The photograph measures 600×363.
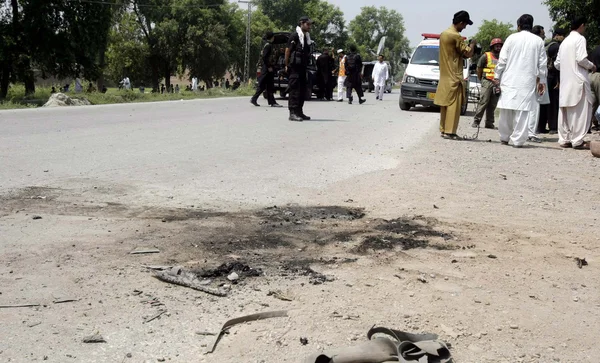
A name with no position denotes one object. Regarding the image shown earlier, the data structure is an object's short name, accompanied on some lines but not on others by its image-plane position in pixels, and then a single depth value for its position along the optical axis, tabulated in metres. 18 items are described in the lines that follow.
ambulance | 19.39
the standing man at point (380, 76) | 27.10
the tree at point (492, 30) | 98.50
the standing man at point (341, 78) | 25.80
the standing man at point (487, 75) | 13.34
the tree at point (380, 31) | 140.00
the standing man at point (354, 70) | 23.42
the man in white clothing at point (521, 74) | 10.52
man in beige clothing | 11.02
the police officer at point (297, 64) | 14.45
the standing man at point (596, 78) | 11.18
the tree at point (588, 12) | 27.26
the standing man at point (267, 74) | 20.11
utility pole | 63.91
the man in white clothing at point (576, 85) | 10.48
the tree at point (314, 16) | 106.81
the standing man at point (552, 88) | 12.47
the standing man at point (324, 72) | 26.70
